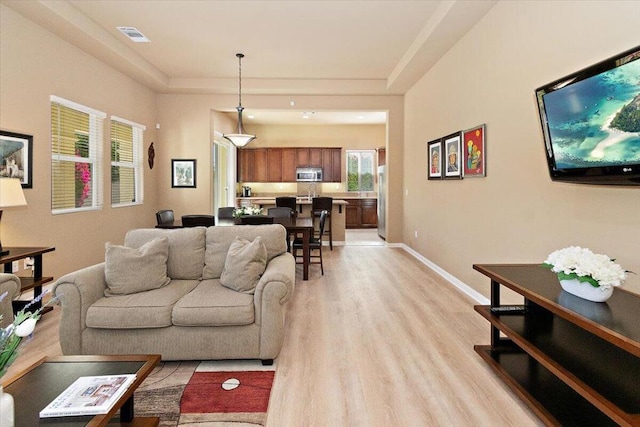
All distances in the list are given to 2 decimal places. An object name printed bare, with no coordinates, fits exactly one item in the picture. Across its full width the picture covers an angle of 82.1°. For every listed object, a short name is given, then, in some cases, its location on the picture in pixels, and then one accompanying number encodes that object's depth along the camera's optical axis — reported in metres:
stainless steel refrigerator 7.93
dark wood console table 1.56
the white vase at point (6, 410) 1.18
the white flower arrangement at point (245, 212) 5.22
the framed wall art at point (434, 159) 5.23
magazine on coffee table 1.39
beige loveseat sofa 2.49
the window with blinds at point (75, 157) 4.44
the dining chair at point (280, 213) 5.70
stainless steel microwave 10.26
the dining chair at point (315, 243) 5.30
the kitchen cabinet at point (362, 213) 10.59
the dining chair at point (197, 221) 4.93
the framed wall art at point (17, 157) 3.63
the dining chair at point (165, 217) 5.29
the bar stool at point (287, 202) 7.07
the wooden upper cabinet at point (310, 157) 10.27
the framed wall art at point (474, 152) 3.93
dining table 4.73
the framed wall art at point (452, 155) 4.56
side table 3.25
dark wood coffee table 1.37
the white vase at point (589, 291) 1.84
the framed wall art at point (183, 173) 7.16
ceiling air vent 4.75
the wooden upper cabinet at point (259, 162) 10.23
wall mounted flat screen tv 1.84
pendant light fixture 5.93
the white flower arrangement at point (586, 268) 1.79
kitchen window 10.79
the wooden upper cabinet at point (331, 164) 10.38
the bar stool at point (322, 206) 7.18
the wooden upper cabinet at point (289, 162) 10.25
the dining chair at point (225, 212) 5.82
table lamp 3.04
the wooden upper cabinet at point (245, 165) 10.20
